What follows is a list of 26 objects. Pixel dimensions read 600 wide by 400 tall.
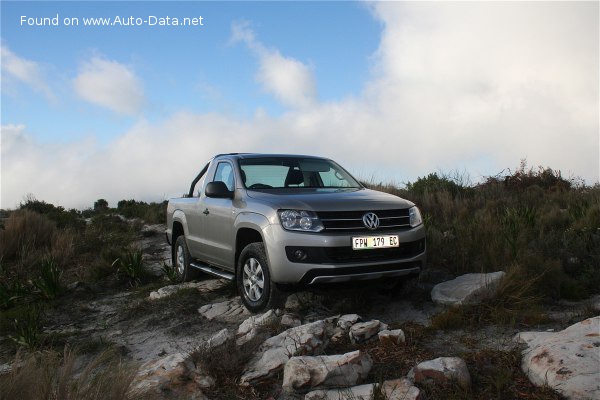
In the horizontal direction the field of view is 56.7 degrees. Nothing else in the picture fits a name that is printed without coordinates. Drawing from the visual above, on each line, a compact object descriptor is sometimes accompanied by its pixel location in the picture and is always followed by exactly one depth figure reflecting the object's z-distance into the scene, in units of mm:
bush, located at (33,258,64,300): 8258
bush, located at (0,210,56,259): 12000
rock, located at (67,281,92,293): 8789
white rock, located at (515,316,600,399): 3744
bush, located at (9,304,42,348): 5938
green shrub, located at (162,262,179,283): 8750
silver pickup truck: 5512
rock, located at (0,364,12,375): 5127
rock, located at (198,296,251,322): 6539
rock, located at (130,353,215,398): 4246
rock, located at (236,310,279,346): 5138
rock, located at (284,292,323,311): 6215
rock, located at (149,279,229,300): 7797
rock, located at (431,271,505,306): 5852
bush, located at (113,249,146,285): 9188
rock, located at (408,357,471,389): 3924
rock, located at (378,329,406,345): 4797
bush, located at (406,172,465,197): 14391
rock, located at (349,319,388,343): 4961
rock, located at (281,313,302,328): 5459
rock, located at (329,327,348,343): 4957
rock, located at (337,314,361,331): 5156
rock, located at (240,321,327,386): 4383
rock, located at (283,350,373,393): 4059
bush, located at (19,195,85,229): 15438
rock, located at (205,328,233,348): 4852
